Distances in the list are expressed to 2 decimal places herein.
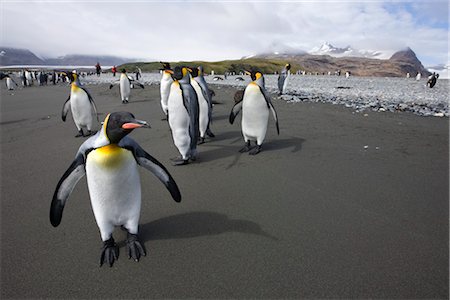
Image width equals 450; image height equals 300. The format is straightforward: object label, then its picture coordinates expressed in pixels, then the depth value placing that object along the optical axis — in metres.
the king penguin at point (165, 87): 7.44
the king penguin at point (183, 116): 3.85
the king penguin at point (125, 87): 10.00
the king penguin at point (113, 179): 1.85
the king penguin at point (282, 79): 12.83
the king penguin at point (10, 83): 17.81
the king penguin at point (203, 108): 5.17
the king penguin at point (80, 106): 5.45
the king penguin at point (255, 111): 4.38
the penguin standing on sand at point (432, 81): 19.20
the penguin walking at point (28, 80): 22.11
